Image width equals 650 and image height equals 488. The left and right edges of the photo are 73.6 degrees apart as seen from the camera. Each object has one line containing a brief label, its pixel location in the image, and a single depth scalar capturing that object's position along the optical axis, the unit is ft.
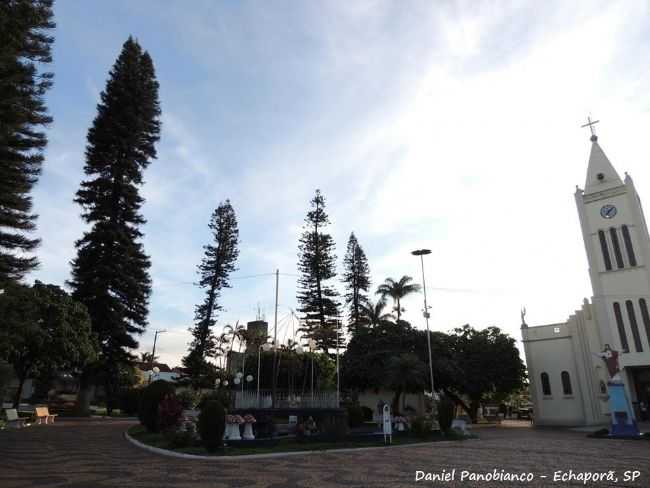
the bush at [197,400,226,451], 31.53
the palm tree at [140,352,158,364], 180.24
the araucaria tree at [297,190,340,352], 106.01
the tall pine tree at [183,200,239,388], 102.06
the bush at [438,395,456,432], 49.21
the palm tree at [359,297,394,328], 109.09
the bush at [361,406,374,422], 81.32
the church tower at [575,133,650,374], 70.16
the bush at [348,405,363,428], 55.26
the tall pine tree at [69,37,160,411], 77.20
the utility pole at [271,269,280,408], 44.71
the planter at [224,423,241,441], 37.14
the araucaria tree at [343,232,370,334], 113.70
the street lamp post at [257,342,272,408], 52.54
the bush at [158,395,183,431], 39.93
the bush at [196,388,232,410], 48.97
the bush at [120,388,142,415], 85.01
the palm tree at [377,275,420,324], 111.24
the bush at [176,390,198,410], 60.98
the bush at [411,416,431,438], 47.55
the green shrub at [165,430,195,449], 33.55
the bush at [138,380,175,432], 43.45
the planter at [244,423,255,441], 37.96
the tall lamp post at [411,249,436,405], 75.72
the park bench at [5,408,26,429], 50.46
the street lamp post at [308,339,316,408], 64.44
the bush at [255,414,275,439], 41.39
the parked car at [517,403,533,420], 103.50
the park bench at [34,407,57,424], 57.41
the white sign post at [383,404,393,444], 42.06
